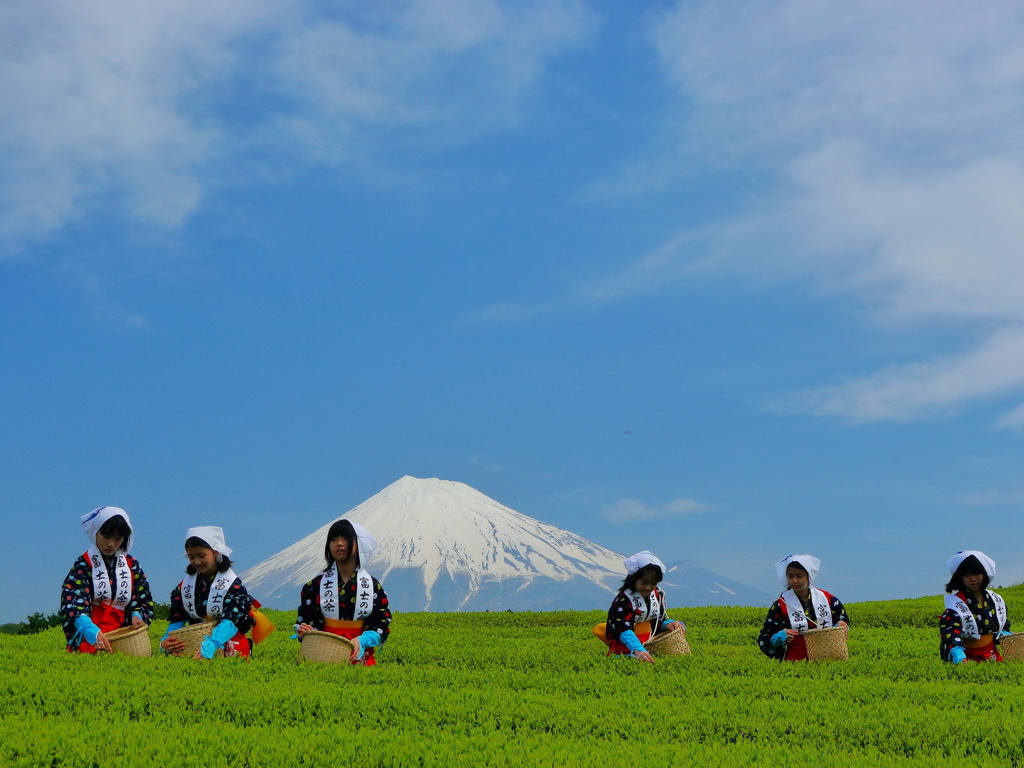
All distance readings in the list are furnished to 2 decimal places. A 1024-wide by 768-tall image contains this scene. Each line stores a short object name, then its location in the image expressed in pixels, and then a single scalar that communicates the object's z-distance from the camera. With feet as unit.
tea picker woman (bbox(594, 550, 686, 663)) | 32.42
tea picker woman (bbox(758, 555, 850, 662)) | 32.45
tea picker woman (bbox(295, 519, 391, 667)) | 28.25
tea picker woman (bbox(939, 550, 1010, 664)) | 31.45
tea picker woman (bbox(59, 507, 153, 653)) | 29.01
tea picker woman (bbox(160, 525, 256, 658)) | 28.43
